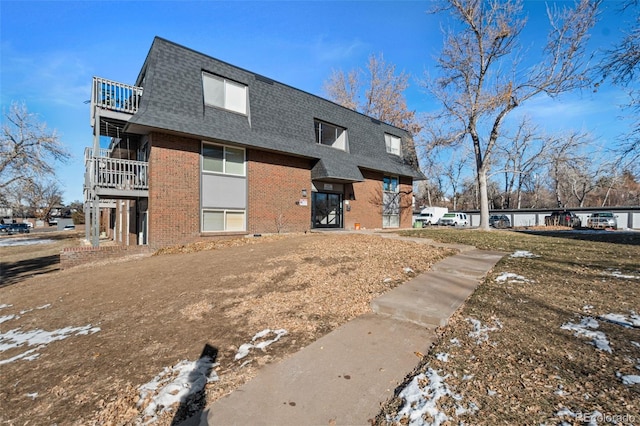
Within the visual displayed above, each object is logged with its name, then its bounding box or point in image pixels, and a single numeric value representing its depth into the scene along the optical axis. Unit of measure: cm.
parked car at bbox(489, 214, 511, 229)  3544
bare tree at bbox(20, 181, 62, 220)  5338
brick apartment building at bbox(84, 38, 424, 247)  1095
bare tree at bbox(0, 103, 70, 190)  2269
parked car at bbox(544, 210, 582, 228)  3242
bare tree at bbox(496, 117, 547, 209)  1921
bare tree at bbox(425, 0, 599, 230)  1571
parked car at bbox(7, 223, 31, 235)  3772
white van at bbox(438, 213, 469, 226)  3524
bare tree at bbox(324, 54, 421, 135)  3206
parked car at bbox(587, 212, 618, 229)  2911
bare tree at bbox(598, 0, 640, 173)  852
